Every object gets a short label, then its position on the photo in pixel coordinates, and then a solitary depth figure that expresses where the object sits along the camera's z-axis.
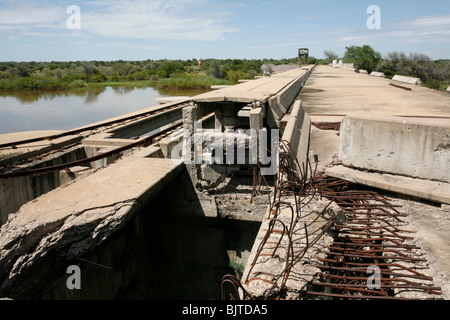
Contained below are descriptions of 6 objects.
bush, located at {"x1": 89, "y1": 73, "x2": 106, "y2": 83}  49.91
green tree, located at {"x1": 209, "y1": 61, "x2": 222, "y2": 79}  50.26
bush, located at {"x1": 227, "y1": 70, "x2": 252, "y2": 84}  39.73
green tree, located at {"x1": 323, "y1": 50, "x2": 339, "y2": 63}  100.97
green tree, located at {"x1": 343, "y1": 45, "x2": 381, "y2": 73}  63.75
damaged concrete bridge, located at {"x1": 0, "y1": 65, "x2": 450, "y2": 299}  3.18
